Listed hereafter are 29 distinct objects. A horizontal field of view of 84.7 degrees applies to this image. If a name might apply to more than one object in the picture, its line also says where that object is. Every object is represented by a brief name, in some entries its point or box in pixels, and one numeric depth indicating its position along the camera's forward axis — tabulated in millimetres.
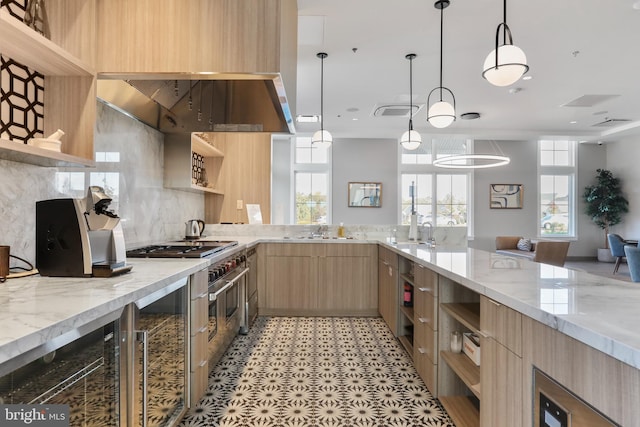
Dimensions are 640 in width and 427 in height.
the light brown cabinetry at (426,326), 2121
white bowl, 1520
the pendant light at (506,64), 2410
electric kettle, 3535
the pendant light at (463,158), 5242
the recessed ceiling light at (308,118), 6990
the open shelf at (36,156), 1316
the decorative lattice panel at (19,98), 1562
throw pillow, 7605
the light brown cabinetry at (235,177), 4523
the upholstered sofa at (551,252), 6348
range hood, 2195
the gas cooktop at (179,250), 2168
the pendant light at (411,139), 4449
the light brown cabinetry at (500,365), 1198
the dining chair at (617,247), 7320
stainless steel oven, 2334
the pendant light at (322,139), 4961
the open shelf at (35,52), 1299
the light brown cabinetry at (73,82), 1723
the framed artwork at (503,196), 9242
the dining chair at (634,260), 5066
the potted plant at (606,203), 8773
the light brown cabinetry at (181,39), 1852
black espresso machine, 1461
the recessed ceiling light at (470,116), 6657
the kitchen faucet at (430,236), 3529
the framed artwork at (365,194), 8938
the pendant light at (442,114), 3436
